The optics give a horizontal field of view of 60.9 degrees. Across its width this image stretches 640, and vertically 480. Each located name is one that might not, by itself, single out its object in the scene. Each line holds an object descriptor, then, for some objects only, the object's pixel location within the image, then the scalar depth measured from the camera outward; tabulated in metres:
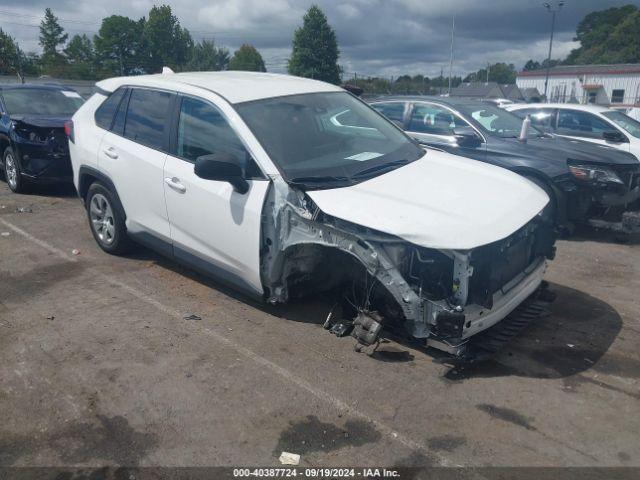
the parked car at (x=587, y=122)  8.84
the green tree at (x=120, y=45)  82.88
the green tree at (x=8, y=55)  56.22
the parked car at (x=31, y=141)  8.27
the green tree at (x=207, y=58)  91.92
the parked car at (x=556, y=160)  6.75
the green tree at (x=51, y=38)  81.81
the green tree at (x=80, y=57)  73.50
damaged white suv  3.41
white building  56.25
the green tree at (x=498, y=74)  117.19
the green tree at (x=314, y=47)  56.25
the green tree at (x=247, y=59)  89.25
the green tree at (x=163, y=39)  83.75
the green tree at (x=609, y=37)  86.44
